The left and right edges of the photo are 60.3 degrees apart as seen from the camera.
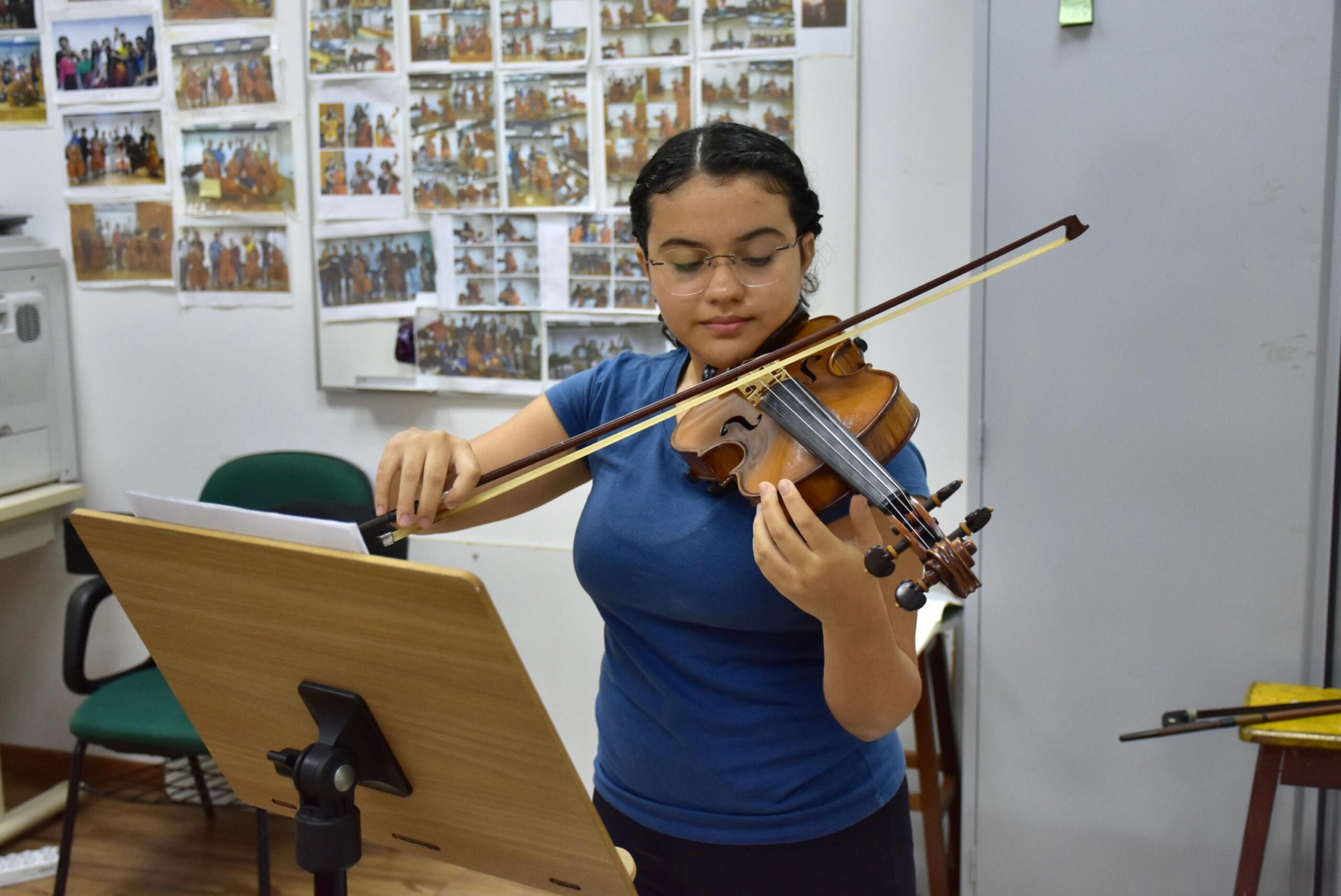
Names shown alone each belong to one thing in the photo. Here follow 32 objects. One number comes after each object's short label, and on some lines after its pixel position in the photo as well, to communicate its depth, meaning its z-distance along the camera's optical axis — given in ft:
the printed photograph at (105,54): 8.99
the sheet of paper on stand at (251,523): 2.59
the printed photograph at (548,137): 8.05
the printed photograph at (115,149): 9.11
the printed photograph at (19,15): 9.23
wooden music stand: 2.56
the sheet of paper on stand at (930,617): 6.47
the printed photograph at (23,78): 9.30
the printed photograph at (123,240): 9.23
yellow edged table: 5.38
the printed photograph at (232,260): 8.91
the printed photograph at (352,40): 8.34
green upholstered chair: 7.64
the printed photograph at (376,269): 8.56
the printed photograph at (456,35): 8.14
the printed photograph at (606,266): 8.10
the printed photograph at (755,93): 7.52
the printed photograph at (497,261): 8.32
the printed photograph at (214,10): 8.61
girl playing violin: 3.65
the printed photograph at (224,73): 8.69
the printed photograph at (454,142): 8.25
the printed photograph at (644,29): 7.73
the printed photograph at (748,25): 7.47
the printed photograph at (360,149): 8.46
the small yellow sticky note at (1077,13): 5.84
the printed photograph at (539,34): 7.97
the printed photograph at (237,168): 8.77
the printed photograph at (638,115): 7.80
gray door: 5.74
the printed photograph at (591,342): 8.18
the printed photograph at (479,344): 8.42
